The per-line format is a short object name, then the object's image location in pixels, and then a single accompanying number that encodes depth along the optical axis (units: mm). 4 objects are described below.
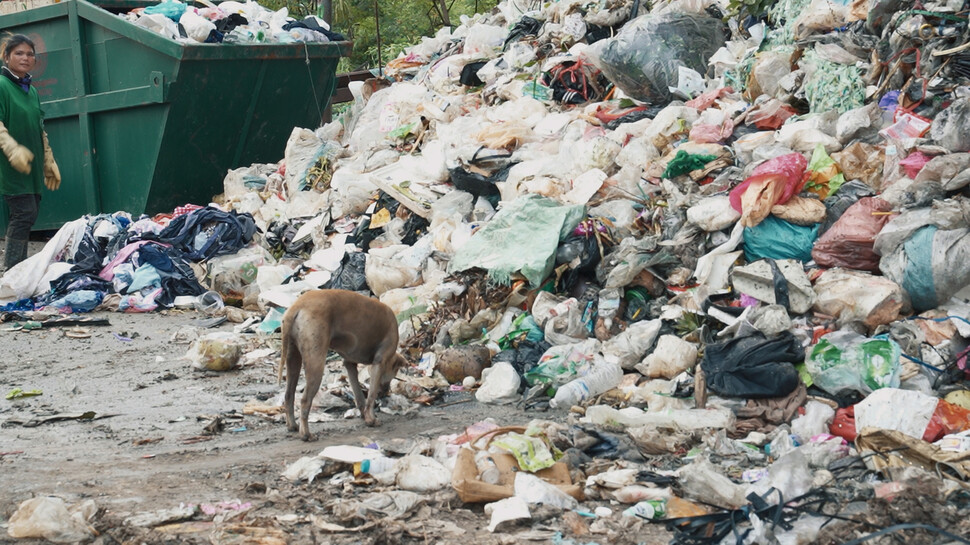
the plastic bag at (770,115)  6164
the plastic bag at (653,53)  7062
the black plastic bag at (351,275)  6574
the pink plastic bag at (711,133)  6105
